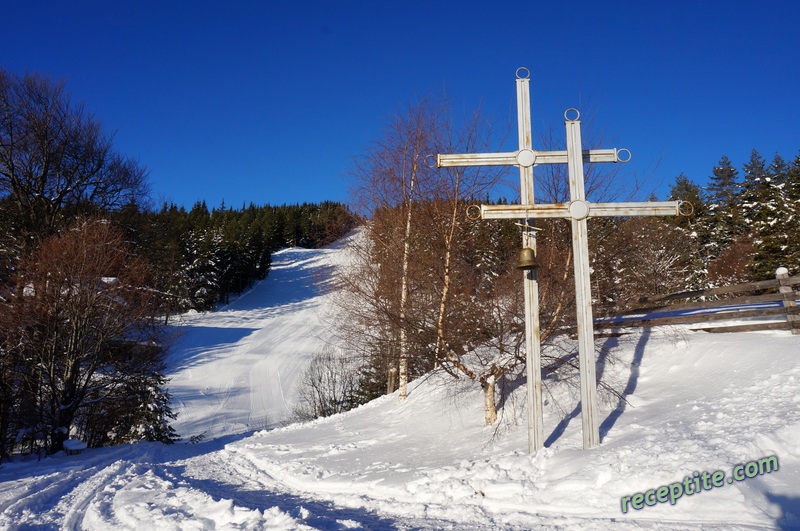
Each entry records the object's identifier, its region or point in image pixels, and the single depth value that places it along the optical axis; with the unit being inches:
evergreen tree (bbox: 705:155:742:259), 1393.9
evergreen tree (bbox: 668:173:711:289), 1144.8
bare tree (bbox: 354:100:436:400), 532.7
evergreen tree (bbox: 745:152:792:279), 1112.2
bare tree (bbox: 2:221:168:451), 621.6
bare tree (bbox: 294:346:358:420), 1032.2
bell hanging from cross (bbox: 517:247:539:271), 257.8
